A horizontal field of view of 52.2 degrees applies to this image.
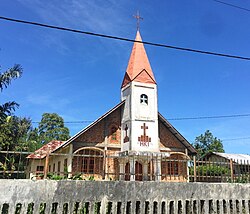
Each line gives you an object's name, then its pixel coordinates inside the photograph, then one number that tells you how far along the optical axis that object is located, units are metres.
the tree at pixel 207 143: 44.34
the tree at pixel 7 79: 16.40
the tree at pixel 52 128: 45.54
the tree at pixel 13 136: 17.47
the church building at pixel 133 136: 16.33
